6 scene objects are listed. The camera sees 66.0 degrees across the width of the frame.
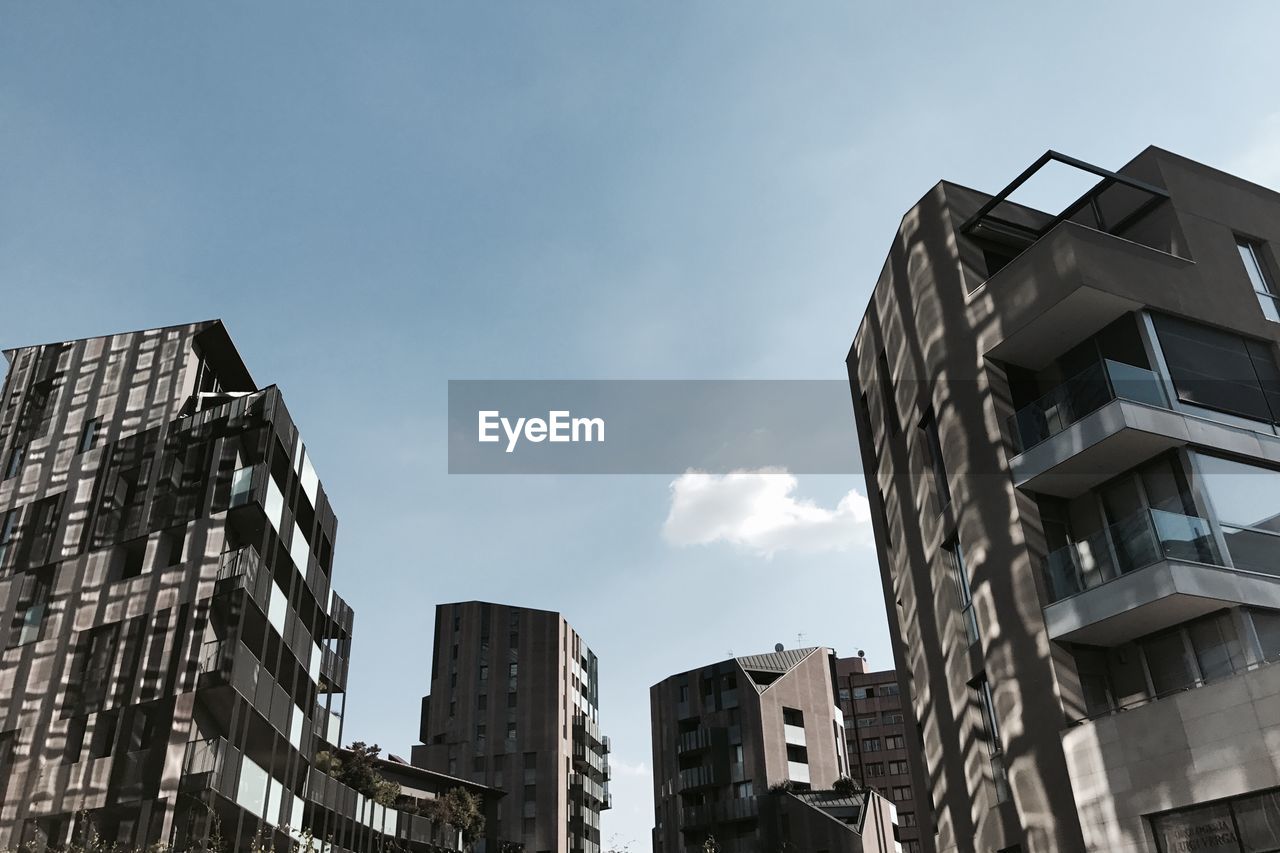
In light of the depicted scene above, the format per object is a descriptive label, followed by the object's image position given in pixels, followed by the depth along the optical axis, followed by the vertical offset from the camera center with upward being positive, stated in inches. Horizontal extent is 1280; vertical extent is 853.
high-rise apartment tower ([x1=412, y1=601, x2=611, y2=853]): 3026.6 +626.0
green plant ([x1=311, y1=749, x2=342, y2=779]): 1598.2 +268.2
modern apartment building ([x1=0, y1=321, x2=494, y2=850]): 1021.8 +375.7
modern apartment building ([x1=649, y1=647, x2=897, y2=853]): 2511.1 +431.1
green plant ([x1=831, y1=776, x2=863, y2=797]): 2529.5 +312.3
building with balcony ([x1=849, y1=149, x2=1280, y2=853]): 677.9 +302.0
